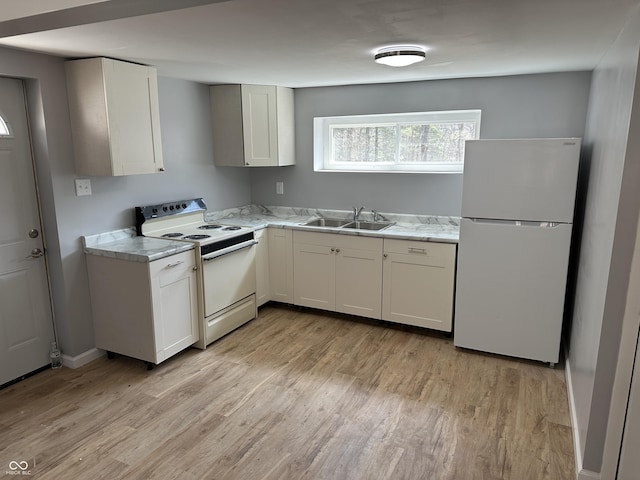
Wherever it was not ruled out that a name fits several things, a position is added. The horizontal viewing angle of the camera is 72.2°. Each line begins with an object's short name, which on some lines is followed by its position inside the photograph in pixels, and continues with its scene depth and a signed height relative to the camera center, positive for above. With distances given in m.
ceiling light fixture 2.50 +0.61
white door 2.78 -0.62
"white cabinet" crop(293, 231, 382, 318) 3.74 -0.98
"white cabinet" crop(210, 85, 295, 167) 4.03 +0.33
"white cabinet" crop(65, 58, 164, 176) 2.85 +0.31
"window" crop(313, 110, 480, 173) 3.89 +0.18
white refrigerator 2.89 -0.56
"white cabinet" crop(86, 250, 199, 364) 2.96 -1.00
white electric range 3.38 -0.78
